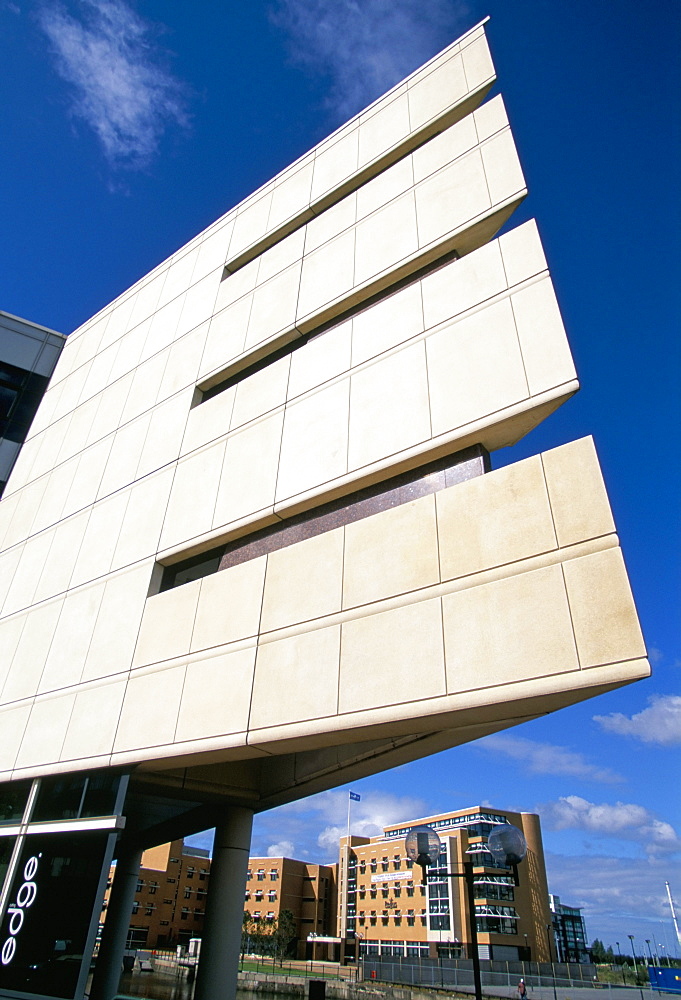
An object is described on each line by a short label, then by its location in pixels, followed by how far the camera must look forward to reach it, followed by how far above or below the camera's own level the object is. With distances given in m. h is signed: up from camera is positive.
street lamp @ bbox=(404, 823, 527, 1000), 7.56 +0.68
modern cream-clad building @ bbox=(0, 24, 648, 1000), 7.24 +5.47
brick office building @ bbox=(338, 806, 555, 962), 76.69 +0.62
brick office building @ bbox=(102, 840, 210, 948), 86.25 -0.52
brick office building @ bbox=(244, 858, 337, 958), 97.31 +0.89
